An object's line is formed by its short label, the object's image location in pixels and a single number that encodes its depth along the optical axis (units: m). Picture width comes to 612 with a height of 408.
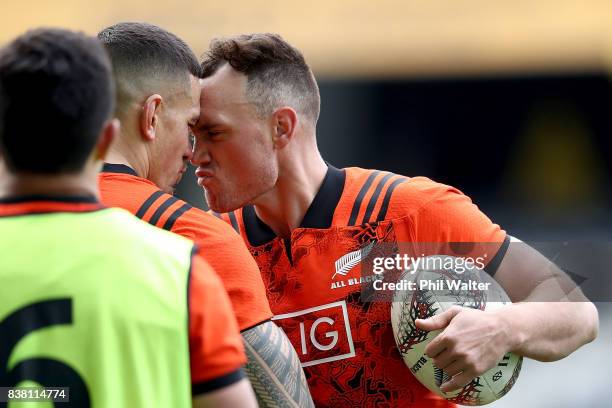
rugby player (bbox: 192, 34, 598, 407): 6.23
